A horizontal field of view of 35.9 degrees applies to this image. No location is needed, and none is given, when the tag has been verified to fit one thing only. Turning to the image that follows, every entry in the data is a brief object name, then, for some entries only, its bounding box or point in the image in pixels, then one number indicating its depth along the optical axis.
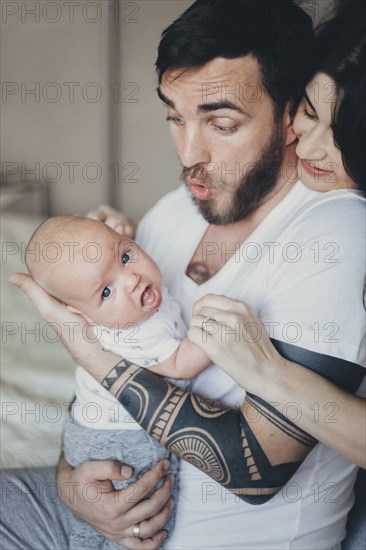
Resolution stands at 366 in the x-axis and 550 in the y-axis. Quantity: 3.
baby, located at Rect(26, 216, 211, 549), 0.97
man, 0.87
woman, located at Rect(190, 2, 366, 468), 0.79
